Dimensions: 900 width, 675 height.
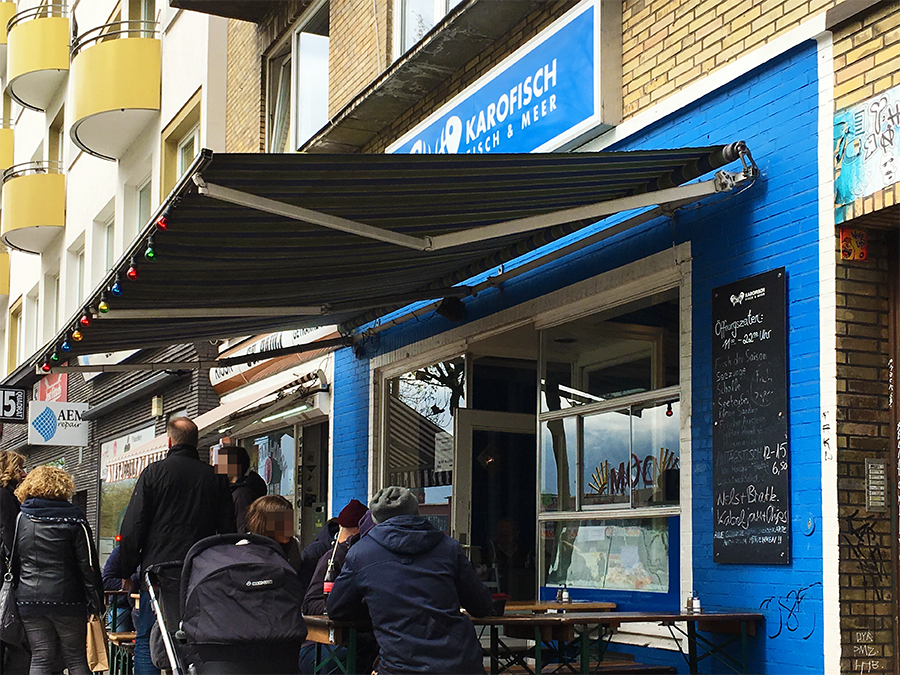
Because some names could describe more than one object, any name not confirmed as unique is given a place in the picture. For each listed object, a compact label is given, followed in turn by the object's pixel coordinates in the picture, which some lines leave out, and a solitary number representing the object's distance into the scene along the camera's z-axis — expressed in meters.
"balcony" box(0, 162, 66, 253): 23.62
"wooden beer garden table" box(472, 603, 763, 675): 6.09
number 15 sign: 21.67
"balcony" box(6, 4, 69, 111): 23.44
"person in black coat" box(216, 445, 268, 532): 8.55
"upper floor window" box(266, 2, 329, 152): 13.33
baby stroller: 5.52
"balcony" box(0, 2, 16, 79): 28.75
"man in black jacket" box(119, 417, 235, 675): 7.15
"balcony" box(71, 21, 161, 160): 17.56
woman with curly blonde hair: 7.70
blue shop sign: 7.91
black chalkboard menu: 6.10
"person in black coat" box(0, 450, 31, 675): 8.39
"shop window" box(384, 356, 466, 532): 10.85
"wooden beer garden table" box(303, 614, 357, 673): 6.12
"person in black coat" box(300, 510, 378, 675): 6.77
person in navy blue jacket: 5.31
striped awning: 5.89
